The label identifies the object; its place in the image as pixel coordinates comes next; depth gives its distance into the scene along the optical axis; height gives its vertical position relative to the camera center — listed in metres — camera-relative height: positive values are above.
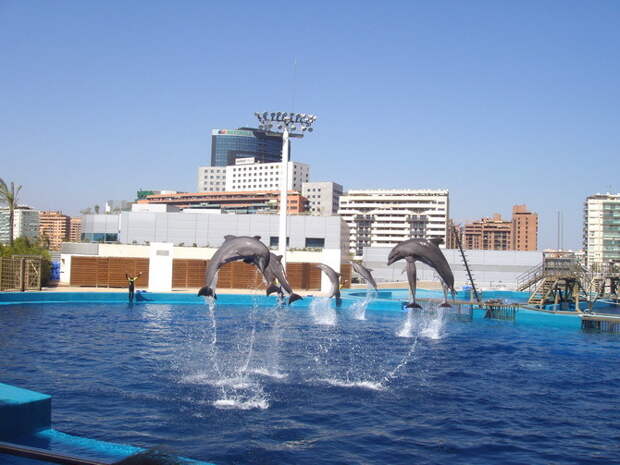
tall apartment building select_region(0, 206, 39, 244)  141.00 +9.47
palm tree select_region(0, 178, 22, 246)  37.53 +3.68
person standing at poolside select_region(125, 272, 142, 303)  29.95 -1.65
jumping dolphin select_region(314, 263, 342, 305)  28.91 -0.81
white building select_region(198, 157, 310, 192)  164.38 +24.31
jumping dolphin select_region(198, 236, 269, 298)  12.57 +0.11
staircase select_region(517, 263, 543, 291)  54.35 -1.15
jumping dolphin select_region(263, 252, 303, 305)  13.76 -0.37
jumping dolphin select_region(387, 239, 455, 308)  14.64 +0.21
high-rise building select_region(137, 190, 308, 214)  127.56 +14.26
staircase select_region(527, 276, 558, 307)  35.25 -1.31
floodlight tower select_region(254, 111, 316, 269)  39.47 +9.34
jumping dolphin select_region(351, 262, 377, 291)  29.44 -0.44
